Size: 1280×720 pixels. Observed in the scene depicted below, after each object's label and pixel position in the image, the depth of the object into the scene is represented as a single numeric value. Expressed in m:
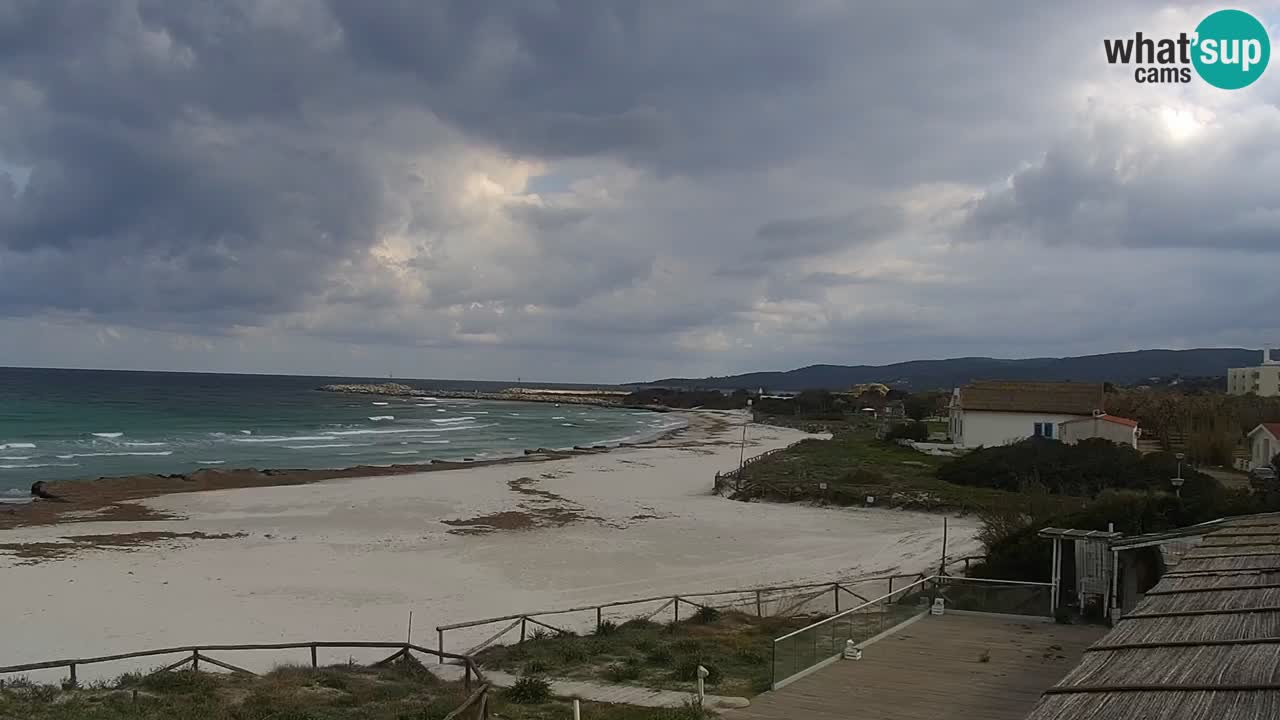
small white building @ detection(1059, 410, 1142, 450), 43.50
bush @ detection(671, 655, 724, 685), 12.04
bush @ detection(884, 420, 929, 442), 60.38
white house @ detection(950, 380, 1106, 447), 47.91
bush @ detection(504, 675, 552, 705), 11.36
